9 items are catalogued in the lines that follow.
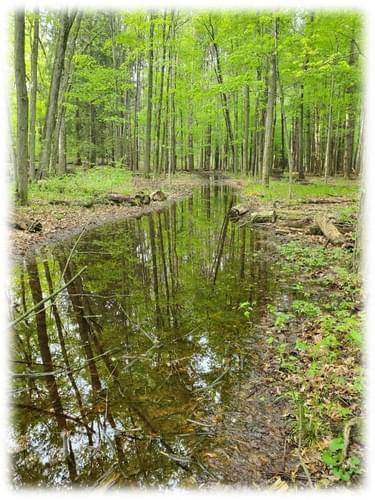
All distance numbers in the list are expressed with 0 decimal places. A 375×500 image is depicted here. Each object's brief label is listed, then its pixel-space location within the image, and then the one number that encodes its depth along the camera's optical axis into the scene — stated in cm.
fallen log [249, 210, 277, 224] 1208
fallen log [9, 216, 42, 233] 966
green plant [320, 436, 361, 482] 266
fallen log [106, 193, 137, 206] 1509
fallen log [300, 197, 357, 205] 1431
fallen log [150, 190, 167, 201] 1709
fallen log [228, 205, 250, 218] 1330
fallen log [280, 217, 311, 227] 1088
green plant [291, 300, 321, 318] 529
